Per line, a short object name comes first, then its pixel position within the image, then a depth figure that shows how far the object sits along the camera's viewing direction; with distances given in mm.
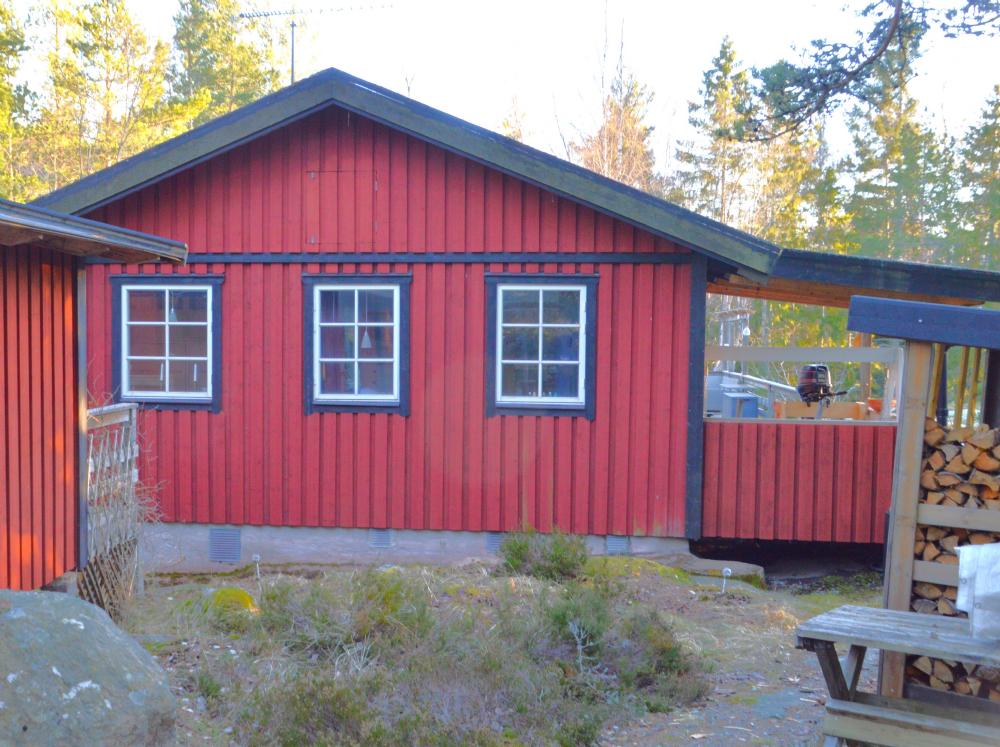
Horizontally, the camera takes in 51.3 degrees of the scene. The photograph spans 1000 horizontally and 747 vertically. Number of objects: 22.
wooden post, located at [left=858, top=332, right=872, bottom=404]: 13786
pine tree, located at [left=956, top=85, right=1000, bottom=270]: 31984
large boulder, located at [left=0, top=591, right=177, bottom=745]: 4156
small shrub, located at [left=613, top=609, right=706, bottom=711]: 5875
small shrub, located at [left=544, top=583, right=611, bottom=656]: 6270
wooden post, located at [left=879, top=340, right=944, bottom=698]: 5105
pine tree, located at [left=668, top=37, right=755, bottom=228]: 35344
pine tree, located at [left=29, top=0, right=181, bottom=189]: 29969
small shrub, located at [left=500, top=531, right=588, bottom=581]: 8203
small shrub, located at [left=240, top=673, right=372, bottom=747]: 4734
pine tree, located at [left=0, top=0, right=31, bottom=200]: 27984
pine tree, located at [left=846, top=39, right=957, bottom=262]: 33312
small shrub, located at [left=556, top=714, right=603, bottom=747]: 5094
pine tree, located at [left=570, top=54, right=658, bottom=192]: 31281
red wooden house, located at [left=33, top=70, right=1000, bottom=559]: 9773
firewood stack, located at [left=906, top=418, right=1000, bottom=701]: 5008
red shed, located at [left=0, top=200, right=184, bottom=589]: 6402
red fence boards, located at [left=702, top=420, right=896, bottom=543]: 9781
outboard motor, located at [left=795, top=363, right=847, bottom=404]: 11625
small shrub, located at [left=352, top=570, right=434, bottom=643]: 6113
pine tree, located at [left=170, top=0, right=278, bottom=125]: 37219
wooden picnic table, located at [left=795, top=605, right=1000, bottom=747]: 4418
